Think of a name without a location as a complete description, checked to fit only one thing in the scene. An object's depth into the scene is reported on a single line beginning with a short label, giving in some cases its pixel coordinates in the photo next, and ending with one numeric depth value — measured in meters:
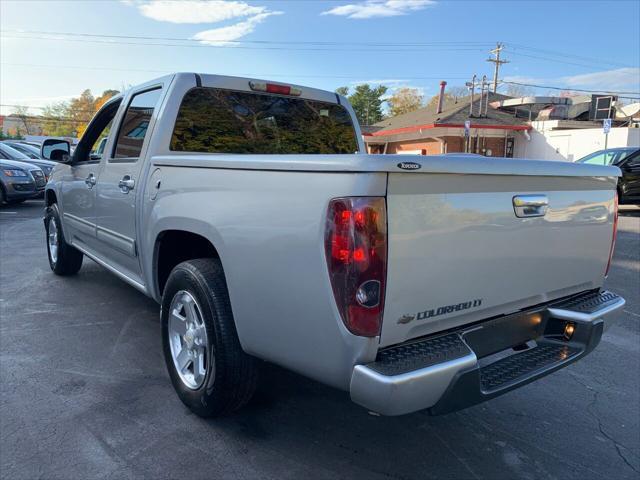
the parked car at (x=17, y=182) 12.41
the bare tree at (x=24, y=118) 83.97
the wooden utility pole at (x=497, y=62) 47.00
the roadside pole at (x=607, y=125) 17.22
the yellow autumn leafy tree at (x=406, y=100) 67.31
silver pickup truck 2.01
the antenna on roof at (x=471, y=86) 31.44
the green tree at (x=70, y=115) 83.19
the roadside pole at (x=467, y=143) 20.51
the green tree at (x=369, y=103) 67.88
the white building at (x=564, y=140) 25.33
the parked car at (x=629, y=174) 13.15
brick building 28.06
